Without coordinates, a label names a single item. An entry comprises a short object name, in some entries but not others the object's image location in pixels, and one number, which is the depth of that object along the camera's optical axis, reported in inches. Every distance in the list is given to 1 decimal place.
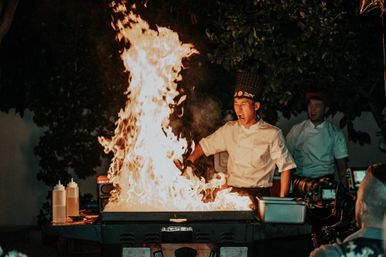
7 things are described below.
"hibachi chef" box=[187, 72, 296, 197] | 297.3
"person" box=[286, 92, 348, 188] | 339.2
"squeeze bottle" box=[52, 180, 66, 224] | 249.6
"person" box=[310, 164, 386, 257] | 141.3
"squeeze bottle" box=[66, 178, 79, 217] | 259.3
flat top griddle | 234.5
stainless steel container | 241.1
